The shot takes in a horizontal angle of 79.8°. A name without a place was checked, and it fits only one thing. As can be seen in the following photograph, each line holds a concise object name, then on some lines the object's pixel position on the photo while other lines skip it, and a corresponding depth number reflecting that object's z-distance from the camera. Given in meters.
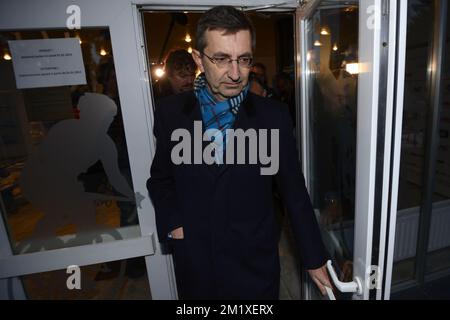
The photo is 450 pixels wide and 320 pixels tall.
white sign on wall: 1.23
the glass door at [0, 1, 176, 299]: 1.24
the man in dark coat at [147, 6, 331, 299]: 1.09
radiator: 2.05
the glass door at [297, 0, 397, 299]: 0.71
